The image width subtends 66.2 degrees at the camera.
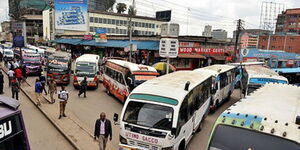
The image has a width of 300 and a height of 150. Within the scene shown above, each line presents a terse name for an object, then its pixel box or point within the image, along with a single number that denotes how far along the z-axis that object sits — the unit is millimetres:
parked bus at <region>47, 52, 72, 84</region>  19812
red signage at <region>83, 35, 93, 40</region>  42303
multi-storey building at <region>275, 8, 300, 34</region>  74281
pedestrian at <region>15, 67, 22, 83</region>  17267
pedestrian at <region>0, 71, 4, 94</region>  15987
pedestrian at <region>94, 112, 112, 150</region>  7711
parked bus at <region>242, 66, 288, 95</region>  13469
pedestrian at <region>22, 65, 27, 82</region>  20598
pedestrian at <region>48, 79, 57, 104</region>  14164
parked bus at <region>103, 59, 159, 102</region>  13891
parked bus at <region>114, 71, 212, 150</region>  7188
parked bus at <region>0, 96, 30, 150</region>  3840
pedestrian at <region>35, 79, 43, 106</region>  13296
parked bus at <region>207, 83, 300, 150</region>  4266
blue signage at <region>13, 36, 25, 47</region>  22609
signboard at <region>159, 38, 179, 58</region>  14414
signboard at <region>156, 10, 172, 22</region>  73438
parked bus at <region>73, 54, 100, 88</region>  18797
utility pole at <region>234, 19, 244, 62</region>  31859
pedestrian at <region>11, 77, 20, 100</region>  13891
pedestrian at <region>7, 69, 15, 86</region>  16047
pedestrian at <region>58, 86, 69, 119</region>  11430
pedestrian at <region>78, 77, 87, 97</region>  16438
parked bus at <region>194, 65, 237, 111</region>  14328
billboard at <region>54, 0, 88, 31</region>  43406
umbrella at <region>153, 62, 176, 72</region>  24312
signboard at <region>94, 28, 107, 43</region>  35438
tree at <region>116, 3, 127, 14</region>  80244
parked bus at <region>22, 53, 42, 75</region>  23531
